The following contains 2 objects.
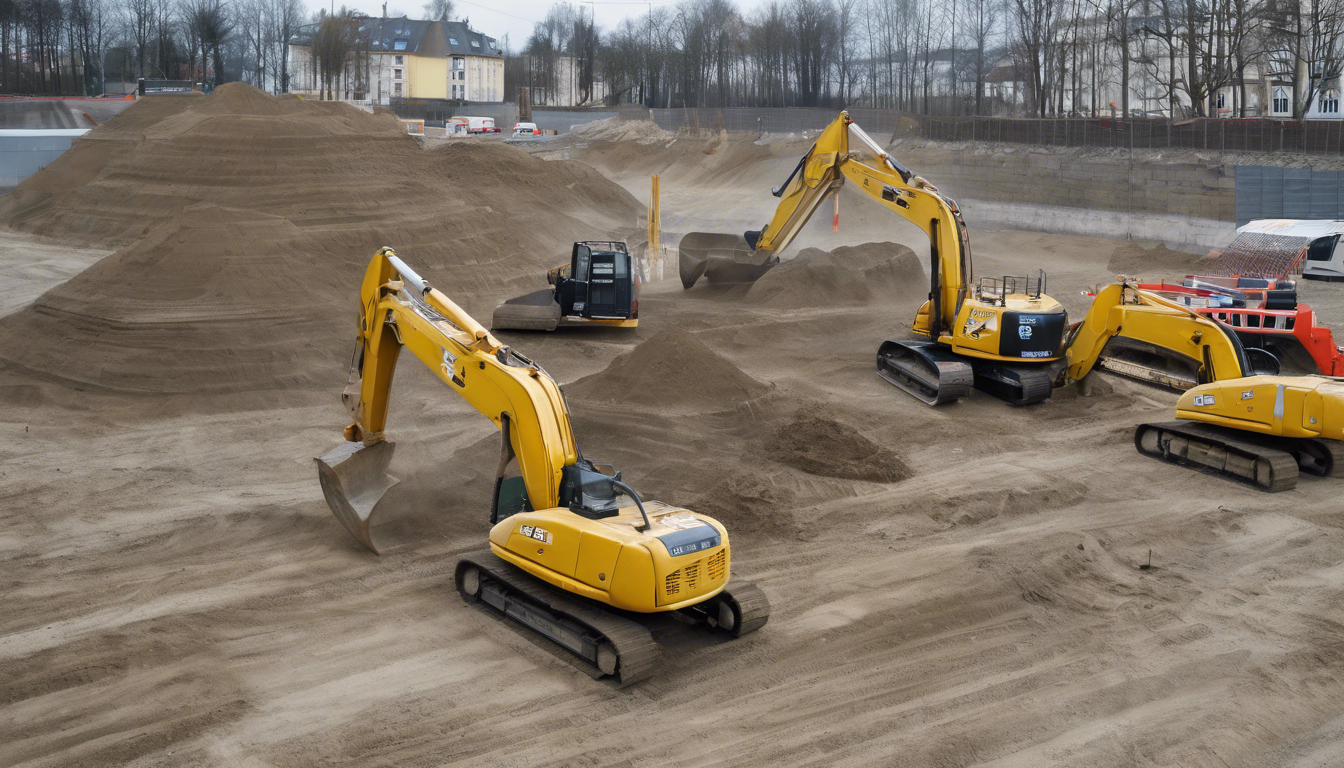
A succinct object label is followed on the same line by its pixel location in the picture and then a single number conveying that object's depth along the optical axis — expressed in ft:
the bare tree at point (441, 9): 395.14
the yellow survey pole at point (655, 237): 97.86
